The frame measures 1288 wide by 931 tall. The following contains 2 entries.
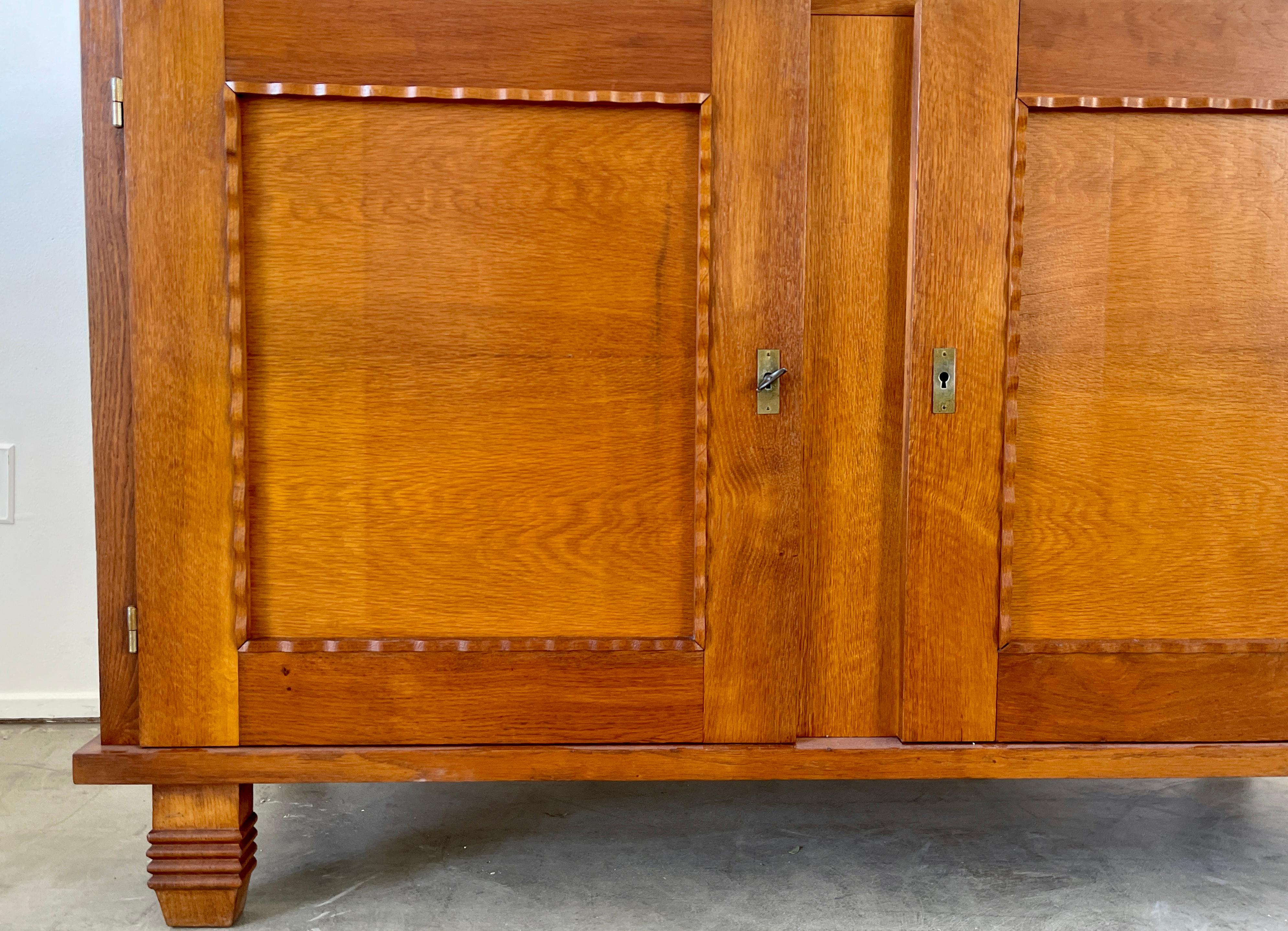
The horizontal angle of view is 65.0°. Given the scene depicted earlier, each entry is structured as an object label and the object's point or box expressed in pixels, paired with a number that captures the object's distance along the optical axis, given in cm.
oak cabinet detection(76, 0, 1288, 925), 139
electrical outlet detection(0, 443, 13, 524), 231
